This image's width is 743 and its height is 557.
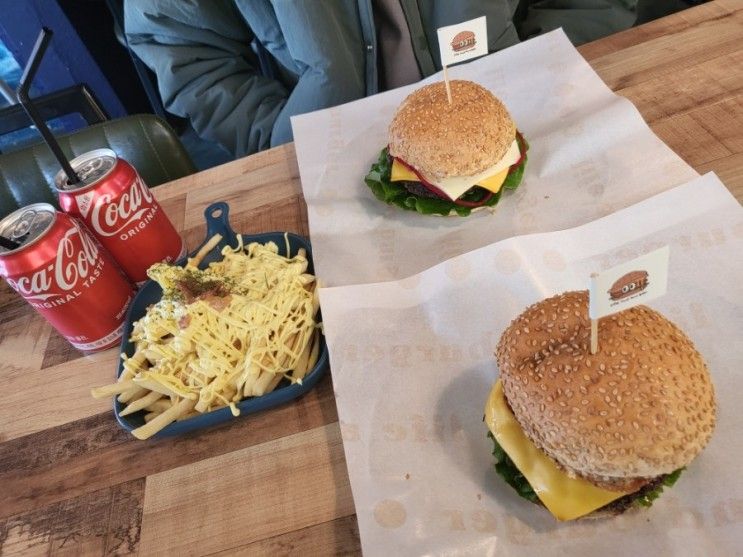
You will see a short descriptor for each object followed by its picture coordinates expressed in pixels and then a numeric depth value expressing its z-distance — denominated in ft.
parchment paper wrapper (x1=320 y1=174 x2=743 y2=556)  1.12
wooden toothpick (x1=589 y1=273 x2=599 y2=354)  0.97
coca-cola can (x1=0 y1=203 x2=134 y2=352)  1.36
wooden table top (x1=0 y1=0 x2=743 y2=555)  1.30
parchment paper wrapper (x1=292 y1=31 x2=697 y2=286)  1.72
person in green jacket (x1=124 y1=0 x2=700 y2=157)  2.30
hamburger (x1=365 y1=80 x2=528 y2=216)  1.75
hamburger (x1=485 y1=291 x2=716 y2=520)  1.01
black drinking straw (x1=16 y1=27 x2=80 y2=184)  1.33
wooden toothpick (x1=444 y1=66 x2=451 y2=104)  1.75
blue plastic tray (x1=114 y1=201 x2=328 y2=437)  1.40
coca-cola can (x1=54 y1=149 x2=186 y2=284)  1.48
